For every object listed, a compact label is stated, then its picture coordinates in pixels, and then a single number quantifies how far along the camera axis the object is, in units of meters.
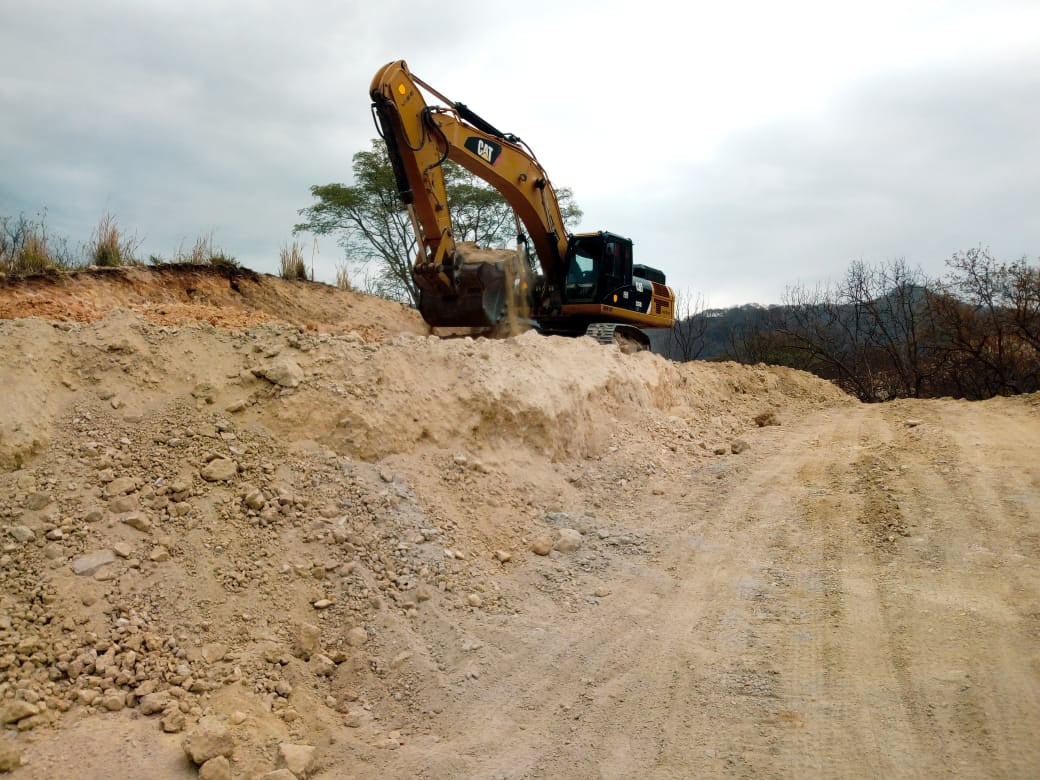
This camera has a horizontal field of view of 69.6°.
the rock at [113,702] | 3.54
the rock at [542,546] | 5.57
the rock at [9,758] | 3.16
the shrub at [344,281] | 14.41
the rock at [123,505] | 4.60
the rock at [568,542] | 5.66
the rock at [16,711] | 3.38
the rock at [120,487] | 4.70
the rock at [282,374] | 5.91
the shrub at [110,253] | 10.84
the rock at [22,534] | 4.23
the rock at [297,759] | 3.32
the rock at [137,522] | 4.51
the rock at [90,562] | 4.16
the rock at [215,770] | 3.19
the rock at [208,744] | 3.28
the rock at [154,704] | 3.55
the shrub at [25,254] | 9.62
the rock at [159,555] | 4.34
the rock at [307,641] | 4.12
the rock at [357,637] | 4.26
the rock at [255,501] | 4.91
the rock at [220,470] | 5.01
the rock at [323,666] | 4.07
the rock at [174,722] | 3.47
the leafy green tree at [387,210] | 22.97
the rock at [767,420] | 10.93
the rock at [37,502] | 4.45
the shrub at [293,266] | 13.58
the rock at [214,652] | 3.90
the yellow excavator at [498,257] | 9.07
